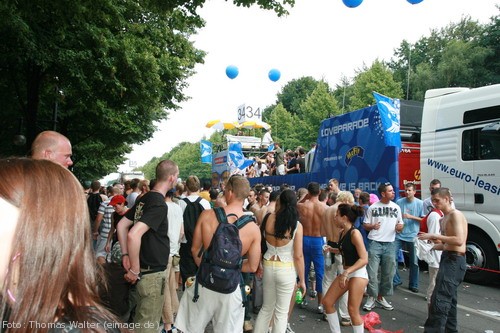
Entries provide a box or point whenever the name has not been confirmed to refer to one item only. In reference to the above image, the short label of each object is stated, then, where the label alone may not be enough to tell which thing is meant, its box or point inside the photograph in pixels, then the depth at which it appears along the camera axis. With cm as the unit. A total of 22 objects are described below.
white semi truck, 807
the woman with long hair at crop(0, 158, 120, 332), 106
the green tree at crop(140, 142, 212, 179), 8581
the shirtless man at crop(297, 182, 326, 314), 678
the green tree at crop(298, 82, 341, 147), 4269
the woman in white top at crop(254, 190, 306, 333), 461
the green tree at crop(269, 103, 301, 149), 5266
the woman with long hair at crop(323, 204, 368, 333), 463
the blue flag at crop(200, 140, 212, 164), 2642
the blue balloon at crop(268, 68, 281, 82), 2242
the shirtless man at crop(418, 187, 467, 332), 489
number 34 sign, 3419
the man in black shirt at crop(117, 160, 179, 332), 392
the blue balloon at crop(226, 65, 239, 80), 2017
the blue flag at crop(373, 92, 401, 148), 923
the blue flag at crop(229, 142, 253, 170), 2011
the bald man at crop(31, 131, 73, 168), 349
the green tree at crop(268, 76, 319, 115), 6775
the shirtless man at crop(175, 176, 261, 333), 379
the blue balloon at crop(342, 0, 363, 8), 691
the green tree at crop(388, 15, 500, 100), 3431
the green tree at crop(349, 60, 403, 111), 3606
